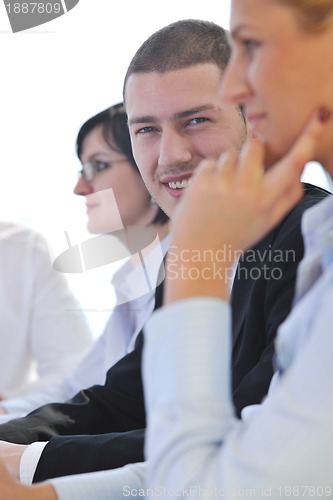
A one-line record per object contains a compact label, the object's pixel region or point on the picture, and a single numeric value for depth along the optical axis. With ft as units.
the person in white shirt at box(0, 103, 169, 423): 8.14
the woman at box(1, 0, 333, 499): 4.57
